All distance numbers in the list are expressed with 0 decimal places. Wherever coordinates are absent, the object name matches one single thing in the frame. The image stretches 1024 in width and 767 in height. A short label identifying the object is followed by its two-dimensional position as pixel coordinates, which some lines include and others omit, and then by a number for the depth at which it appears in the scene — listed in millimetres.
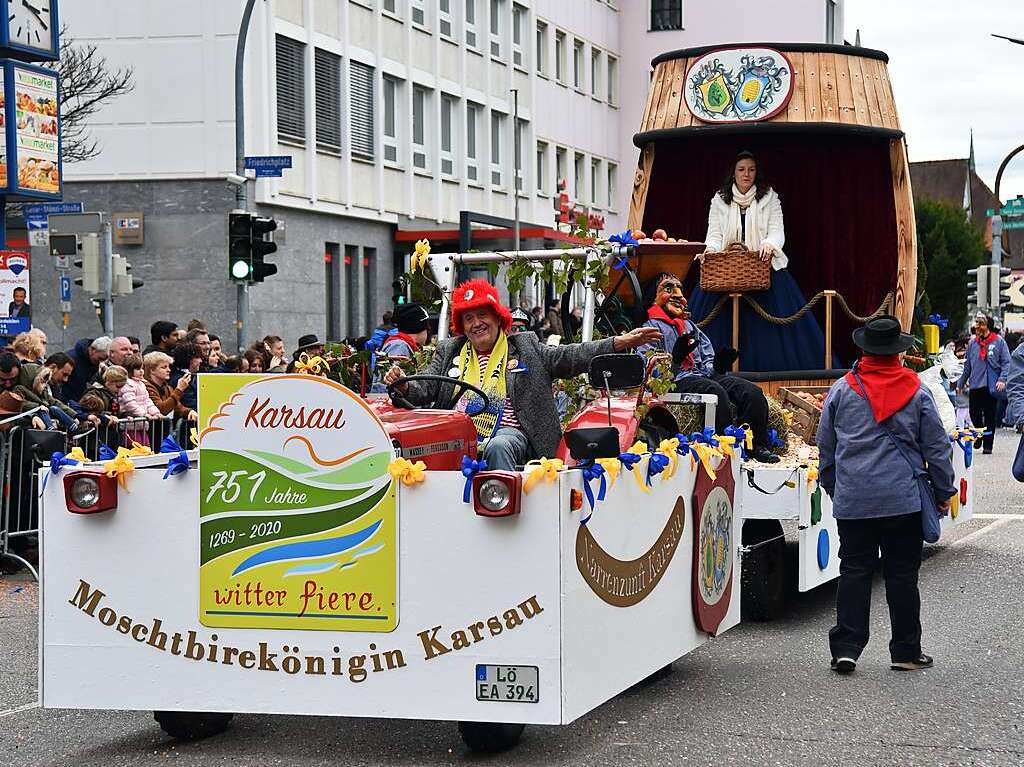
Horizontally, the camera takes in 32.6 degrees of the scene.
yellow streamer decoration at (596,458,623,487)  6727
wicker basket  14492
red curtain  15203
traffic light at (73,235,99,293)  21125
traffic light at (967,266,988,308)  35469
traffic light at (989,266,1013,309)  35562
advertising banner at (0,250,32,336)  16672
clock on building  18594
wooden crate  12578
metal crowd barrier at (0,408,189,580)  12195
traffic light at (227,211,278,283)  22828
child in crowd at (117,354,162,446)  13641
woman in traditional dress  14586
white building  32250
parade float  6371
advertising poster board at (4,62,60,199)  18453
